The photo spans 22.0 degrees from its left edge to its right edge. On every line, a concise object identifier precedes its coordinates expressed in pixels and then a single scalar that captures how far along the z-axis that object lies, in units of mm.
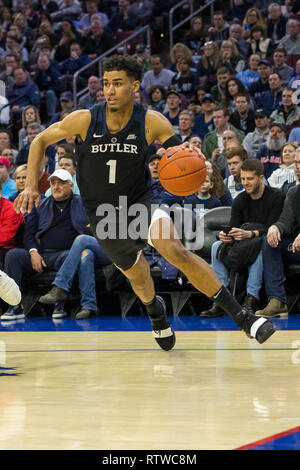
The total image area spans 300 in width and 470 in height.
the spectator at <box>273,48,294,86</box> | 11127
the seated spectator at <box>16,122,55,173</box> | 11023
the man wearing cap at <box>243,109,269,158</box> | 9711
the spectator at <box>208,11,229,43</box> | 13008
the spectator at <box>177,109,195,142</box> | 10117
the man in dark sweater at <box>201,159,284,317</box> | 7445
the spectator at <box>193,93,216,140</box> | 10680
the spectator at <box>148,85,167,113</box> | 11580
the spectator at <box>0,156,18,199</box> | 8992
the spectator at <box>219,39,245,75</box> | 11930
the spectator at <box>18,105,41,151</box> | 11867
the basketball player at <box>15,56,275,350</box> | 4898
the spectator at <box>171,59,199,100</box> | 12359
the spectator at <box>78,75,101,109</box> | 12648
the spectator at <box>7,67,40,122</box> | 13945
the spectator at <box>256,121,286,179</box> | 9031
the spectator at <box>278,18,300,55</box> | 11914
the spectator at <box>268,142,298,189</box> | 8211
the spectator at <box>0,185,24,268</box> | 8141
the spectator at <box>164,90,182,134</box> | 10961
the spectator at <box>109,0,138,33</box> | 15320
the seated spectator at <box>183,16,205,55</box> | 13875
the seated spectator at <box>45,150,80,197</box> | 8648
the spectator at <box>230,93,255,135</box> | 10117
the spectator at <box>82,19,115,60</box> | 15000
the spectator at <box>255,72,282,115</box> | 10688
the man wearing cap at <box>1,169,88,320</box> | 8031
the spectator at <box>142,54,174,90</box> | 12961
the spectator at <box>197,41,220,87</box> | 12242
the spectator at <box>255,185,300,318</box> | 7258
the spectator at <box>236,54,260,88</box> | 11477
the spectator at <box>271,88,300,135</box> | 9812
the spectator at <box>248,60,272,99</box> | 11023
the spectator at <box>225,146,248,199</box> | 8297
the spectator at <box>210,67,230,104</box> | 11391
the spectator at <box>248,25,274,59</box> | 12180
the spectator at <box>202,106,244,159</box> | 9805
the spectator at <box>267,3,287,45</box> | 12523
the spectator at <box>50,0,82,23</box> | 16766
